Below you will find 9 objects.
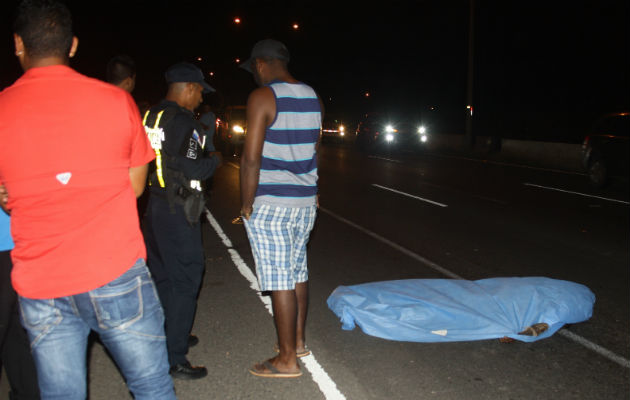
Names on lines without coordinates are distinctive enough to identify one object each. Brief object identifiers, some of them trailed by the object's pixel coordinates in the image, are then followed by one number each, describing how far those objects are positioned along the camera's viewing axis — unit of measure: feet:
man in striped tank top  11.03
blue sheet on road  13.83
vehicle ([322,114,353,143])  106.73
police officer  11.45
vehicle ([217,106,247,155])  70.28
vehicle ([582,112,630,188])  40.83
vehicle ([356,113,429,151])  78.95
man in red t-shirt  6.21
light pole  78.23
